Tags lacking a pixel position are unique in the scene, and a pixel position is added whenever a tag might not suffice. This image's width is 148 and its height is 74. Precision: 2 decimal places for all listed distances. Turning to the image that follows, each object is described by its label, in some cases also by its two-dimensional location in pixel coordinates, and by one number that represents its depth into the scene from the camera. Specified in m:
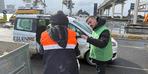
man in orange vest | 1.18
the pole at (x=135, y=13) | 9.85
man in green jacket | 1.69
